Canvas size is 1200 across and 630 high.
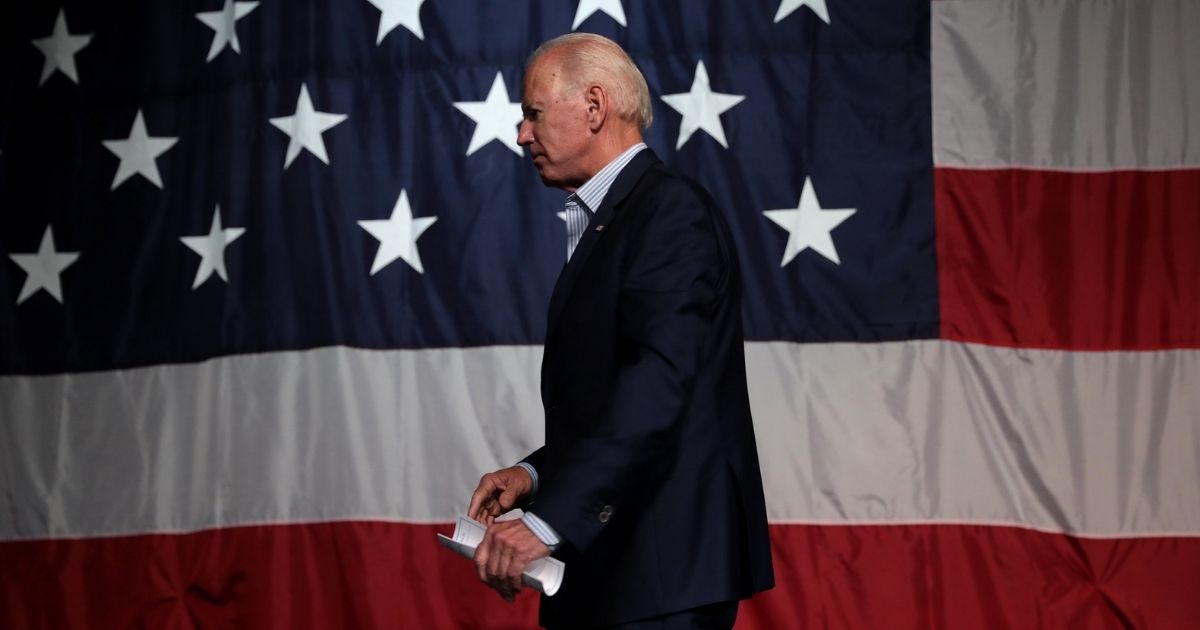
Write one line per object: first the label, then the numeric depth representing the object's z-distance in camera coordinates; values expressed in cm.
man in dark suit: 841
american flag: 1006
